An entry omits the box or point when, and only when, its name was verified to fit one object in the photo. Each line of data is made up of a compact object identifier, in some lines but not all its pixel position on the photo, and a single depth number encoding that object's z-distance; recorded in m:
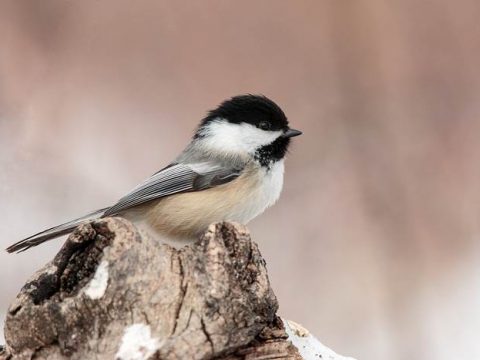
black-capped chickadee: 3.45
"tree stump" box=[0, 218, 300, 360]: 3.34
